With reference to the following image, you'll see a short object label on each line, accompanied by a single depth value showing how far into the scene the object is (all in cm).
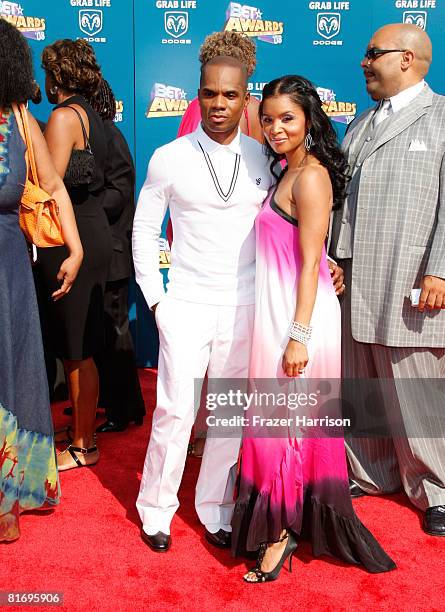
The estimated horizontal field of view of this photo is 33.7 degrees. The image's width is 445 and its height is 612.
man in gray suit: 300
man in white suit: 264
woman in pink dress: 254
